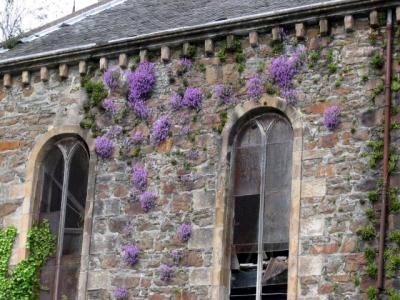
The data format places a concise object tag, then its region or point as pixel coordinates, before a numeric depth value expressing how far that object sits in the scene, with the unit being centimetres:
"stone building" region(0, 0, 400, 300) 1956
